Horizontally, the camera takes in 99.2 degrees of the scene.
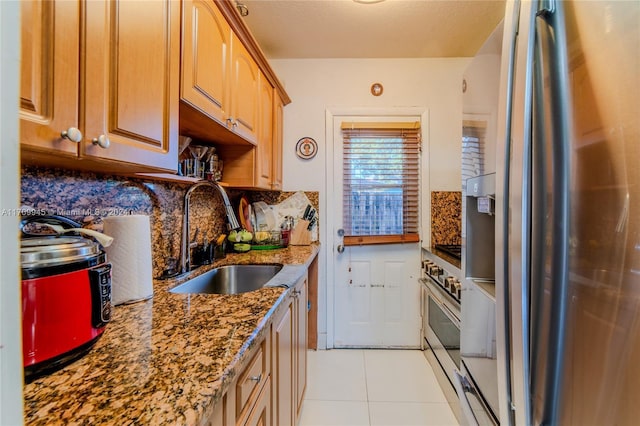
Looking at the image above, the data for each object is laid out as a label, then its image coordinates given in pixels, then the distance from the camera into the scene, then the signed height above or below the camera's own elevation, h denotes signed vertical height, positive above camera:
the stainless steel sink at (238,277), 1.56 -0.39
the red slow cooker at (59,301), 0.52 -0.19
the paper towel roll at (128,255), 0.91 -0.15
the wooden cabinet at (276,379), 0.71 -0.57
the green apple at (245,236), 2.04 -0.19
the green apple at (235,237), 2.03 -0.19
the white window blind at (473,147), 1.04 +0.26
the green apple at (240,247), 2.00 -0.27
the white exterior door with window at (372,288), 2.41 -0.69
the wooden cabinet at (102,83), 0.54 +0.31
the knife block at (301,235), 2.38 -0.21
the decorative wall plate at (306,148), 2.45 +0.57
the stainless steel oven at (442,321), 1.59 -0.77
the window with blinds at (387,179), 2.40 +0.29
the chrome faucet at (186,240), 1.40 -0.15
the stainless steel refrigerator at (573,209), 0.46 +0.00
